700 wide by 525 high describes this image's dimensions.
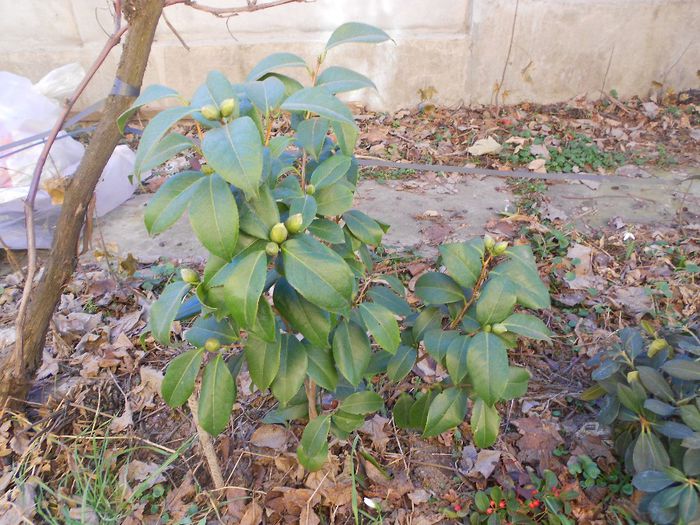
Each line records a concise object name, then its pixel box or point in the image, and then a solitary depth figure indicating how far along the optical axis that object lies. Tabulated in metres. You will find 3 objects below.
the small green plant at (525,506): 1.44
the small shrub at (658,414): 1.24
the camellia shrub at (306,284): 0.86
